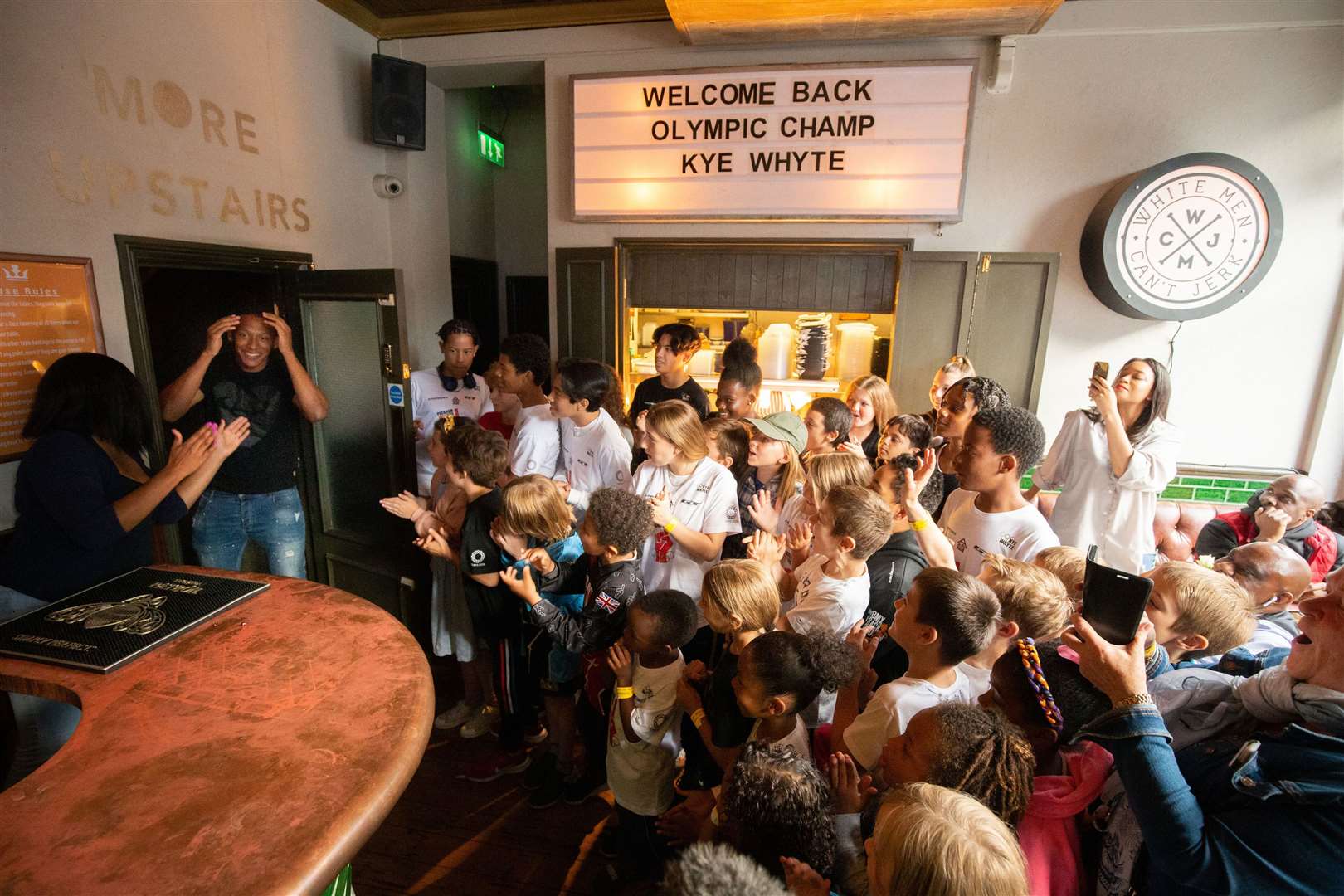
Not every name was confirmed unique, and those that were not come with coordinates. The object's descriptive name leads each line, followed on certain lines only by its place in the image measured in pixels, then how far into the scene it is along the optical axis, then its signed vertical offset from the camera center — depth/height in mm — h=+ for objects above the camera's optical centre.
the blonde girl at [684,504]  2566 -815
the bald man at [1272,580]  2152 -884
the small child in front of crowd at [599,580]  2176 -986
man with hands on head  3146 -796
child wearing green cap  2781 -777
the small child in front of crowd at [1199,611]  1562 -722
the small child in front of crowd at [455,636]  2971 -1619
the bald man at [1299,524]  2842 -909
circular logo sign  3809 +539
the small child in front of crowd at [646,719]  1953 -1339
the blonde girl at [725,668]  1814 -1064
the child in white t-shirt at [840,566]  1990 -834
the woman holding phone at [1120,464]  2684 -629
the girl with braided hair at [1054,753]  1270 -943
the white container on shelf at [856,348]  4746 -260
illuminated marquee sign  4207 +1184
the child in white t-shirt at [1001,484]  2176 -604
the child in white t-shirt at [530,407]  3160 -552
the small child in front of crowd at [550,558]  2311 -983
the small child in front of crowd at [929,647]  1532 -831
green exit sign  6480 +1658
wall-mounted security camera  4535 +835
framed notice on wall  2303 -123
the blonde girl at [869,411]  3475 -541
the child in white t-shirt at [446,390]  3680 -530
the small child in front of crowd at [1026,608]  1688 -783
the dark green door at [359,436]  3189 -760
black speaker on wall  4293 +1383
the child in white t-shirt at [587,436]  2928 -640
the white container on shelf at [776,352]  4852 -311
